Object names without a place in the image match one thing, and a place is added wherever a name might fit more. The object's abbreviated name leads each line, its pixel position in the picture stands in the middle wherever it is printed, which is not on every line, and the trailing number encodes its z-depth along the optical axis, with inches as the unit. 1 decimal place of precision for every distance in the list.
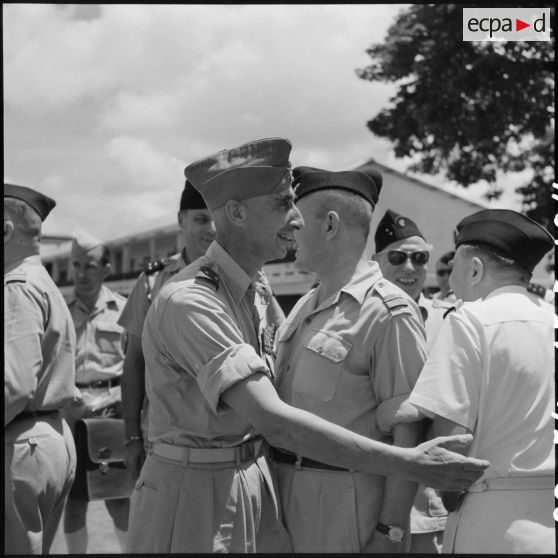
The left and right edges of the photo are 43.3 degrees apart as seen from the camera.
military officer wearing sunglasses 169.8
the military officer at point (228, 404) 85.7
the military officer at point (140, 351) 161.9
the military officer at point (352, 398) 96.3
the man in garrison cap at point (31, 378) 115.6
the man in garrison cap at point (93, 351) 191.0
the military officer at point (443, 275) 261.5
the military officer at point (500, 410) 84.6
